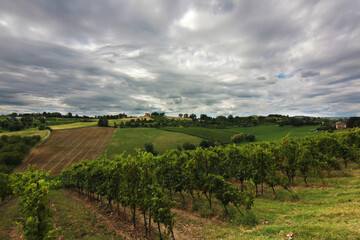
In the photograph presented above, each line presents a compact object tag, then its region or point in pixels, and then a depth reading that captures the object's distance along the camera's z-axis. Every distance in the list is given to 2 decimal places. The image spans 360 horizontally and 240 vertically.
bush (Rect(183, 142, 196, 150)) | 63.14
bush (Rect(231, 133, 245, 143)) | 73.06
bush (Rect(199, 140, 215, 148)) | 65.39
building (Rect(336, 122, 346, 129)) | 84.16
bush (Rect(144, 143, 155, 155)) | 59.17
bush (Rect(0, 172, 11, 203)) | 23.00
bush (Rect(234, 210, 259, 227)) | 11.26
